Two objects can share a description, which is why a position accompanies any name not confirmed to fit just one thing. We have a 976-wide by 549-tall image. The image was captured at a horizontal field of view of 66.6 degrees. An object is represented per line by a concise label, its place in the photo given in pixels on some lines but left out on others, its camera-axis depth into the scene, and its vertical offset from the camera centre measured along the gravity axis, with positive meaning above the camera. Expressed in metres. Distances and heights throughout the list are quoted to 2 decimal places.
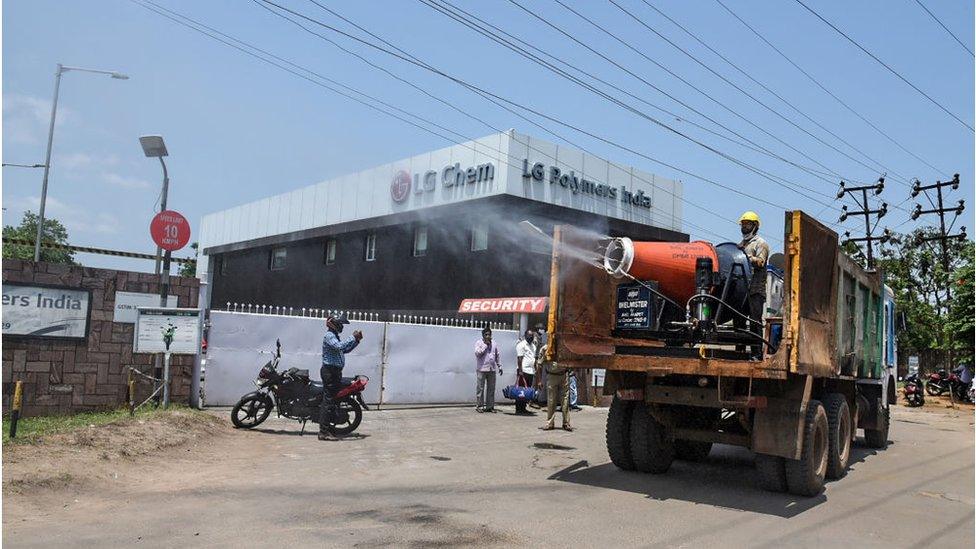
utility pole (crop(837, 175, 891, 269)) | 31.69 +6.03
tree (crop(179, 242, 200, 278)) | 46.17 +3.08
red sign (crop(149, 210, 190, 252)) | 12.39 +1.42
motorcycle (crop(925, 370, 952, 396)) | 26.81 -1.05
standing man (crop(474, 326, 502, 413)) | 15.05 -0.73
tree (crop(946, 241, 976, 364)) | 26.70 +1.52
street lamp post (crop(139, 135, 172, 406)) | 11.80 +2.10
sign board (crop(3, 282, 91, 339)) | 10.88 -0.01
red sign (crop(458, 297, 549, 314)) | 18.80 +0.78
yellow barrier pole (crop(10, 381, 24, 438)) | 7.92 -1.15
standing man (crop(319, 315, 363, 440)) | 10.52 -0.59
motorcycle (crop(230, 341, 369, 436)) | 10.80 -1.11
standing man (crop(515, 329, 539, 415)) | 16.11 -0.42
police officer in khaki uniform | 12.63 -0.93
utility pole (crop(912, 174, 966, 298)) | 31.86 +6.23
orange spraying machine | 7.77 +0.73
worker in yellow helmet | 7.77 +0.68
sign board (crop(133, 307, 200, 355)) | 11.44 -0.20
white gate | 12.91 -0.59
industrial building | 22.22 +3.80
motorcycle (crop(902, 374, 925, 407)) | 24.10 -1.28
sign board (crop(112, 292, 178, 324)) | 11.76 +0.17
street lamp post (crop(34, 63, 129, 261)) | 18.81 +4.54
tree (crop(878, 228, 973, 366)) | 27.27 +3.02
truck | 7.12 -0.02
